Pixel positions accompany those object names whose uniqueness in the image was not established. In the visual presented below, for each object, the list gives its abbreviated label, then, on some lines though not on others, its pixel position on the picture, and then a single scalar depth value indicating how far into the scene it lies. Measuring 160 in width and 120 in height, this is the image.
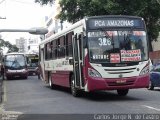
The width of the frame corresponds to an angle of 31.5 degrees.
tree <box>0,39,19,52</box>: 76.36
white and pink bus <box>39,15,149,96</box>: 10.50
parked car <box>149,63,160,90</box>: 14.26
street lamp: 13.33
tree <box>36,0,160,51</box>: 23.50
